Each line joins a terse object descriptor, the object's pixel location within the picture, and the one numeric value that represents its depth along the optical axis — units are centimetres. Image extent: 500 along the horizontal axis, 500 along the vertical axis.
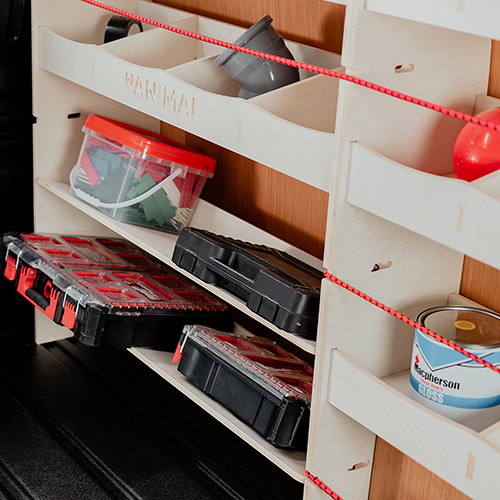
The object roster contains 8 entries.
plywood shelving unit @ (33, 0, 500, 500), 104
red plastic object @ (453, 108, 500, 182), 106
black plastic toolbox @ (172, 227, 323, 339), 133
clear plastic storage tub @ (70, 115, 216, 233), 180
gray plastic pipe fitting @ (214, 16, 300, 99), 144
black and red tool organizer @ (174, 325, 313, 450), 145
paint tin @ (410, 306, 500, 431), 111
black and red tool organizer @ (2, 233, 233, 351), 174
